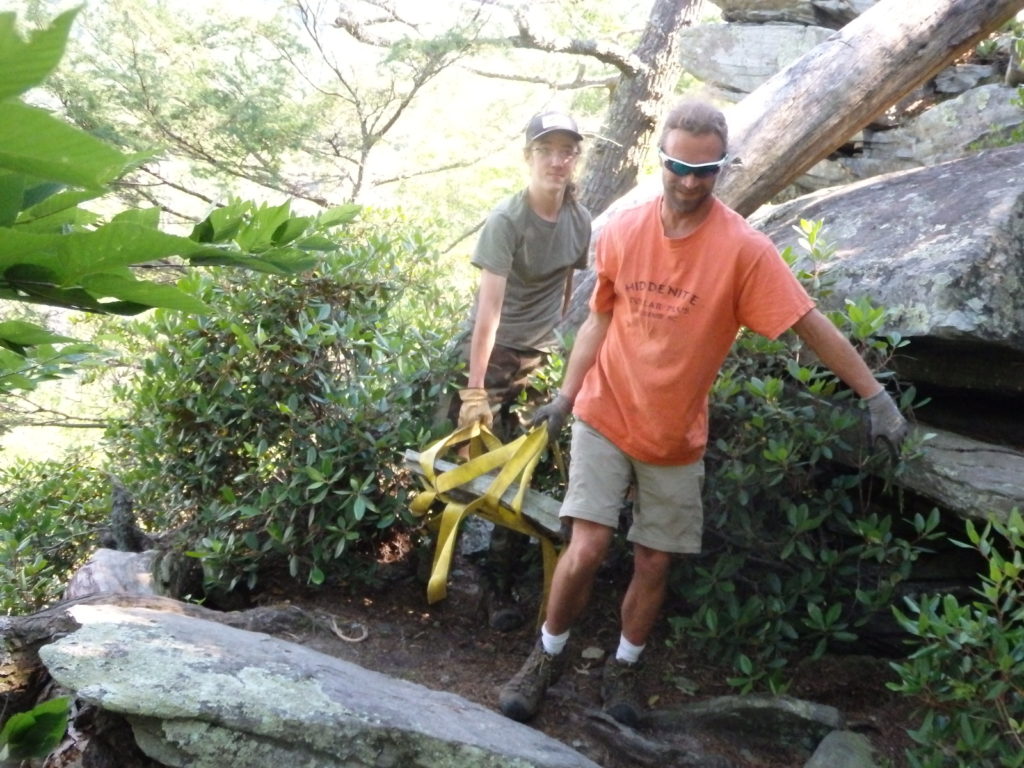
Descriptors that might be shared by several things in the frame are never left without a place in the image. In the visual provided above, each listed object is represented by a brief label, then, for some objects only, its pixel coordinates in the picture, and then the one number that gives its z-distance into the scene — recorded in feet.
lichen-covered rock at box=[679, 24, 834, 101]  31.24
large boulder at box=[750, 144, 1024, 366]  14.25
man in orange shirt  11.97
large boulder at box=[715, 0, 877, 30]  32.01
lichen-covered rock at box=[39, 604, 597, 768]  10.48
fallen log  20.94
